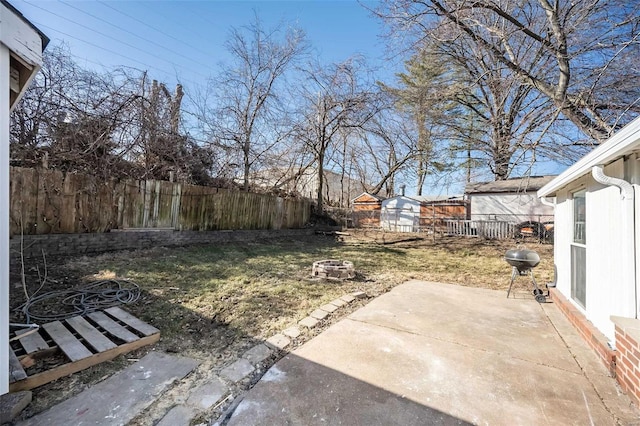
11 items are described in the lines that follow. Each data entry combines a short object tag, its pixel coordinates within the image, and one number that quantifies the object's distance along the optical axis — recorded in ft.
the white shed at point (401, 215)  51.16
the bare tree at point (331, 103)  40.96
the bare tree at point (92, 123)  18.40
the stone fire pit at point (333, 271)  16.75
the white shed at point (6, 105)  4.52
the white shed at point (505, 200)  45.34
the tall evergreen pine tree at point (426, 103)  30.45
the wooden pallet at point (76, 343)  6.42
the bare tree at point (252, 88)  34.81
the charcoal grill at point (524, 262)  13.46
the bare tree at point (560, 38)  18.52
